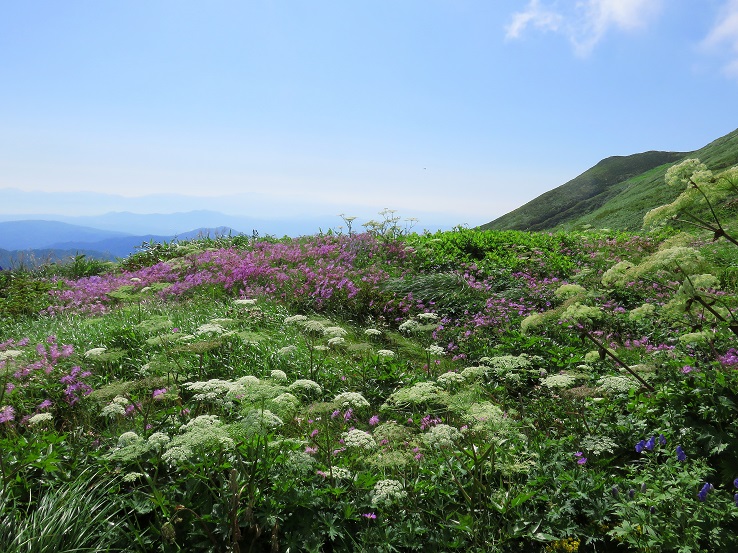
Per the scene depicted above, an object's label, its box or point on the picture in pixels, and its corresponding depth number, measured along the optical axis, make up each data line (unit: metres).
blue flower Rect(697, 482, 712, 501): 2.79
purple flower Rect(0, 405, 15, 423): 4.32
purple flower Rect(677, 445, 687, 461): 3.09
